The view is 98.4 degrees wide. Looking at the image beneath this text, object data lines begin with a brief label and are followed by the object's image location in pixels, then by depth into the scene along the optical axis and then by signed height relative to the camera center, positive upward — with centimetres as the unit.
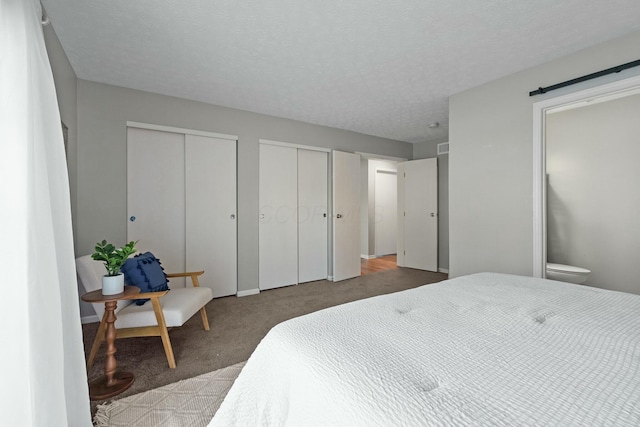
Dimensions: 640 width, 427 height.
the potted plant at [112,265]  178 -33
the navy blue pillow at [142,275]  207 -47
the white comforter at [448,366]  63 -45
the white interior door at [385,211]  672 +3
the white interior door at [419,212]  507 +0
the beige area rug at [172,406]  147 -110
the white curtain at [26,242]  96 -10
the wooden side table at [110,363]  171 -95
